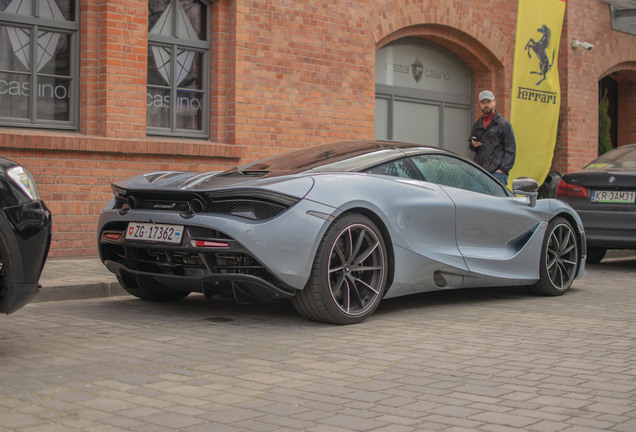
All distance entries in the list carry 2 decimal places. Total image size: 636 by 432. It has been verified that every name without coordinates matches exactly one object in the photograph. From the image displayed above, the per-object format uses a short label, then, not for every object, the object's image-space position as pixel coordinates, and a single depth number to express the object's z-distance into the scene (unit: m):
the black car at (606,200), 10.05
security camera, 16.70
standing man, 10.95
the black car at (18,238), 4.53
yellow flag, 14.04
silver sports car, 5.58
